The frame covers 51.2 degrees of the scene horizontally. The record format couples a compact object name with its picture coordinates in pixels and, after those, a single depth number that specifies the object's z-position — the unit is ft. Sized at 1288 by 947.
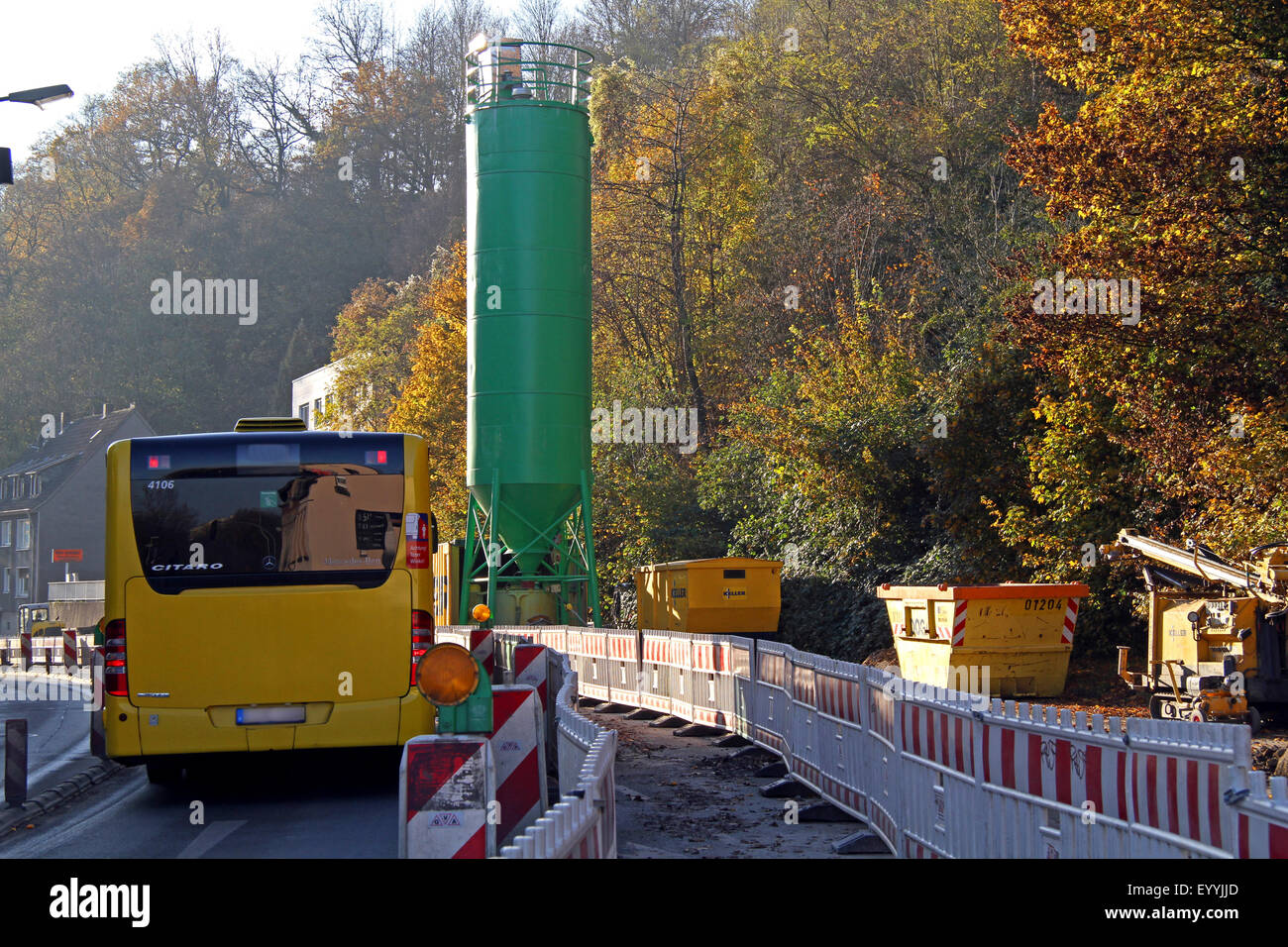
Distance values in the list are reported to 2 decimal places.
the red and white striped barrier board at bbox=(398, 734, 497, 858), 20.63
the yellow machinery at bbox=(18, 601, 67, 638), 200.05
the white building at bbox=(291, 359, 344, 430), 233.64
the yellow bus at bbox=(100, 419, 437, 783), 33.88
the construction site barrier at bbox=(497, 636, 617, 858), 15.30
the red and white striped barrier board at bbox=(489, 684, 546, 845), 26.89
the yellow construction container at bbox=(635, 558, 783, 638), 76.95
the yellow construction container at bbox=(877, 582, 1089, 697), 59.16
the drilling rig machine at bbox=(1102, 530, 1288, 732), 47.44
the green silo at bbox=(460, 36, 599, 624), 91.40
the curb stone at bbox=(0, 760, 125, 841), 35.47
